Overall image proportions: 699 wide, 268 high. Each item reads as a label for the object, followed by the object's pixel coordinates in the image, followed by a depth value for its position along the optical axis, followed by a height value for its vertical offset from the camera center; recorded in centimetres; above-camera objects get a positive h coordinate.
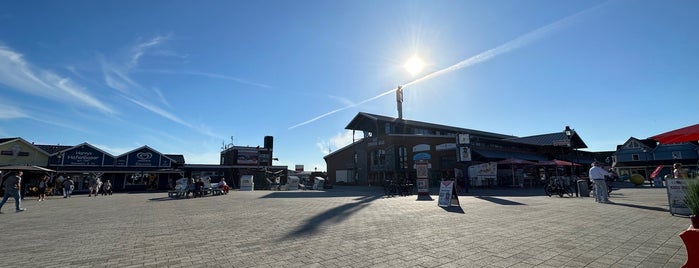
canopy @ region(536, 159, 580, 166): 2975 +94
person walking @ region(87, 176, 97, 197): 2411 -72
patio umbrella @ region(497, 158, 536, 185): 2783 +98
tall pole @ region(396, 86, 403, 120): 4062 +989
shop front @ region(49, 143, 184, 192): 3197 +82
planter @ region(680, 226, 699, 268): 290 -70
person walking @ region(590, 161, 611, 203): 1224 -39
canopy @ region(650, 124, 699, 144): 496 +66
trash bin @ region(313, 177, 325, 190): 3450 -115
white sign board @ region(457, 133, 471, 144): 2326 +267
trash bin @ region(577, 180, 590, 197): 1631 -93
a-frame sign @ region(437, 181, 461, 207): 1209 -90
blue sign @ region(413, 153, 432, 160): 2544 +146
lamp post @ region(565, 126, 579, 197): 2051 +281
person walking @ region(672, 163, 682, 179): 941 +3
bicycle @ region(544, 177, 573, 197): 1680 -87
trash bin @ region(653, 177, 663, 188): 2641 -86
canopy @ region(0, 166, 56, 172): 2206 +52
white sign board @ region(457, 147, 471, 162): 2317 +145
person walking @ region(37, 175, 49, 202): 1905 -87
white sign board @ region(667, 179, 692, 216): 812 -70
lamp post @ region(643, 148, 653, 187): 5081 +169
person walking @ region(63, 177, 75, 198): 2229 -89
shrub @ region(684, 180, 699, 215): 339 -27
